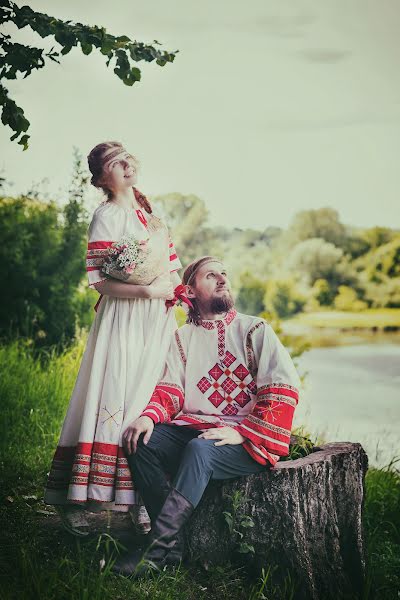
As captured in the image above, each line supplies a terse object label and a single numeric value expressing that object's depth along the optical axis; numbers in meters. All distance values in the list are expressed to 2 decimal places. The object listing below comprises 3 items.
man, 2.98
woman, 3.17
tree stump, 3.11
